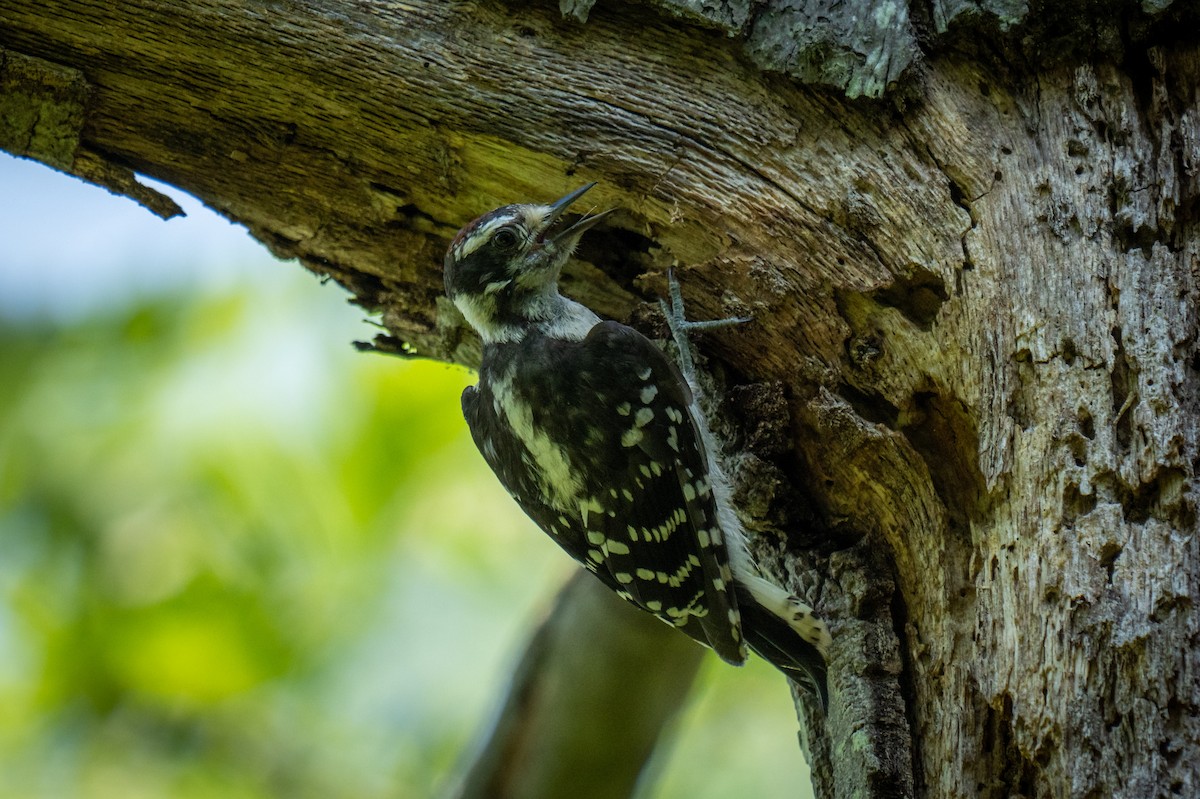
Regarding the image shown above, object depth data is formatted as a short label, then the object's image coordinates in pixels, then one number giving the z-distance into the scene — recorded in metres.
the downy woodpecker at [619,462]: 6.59
